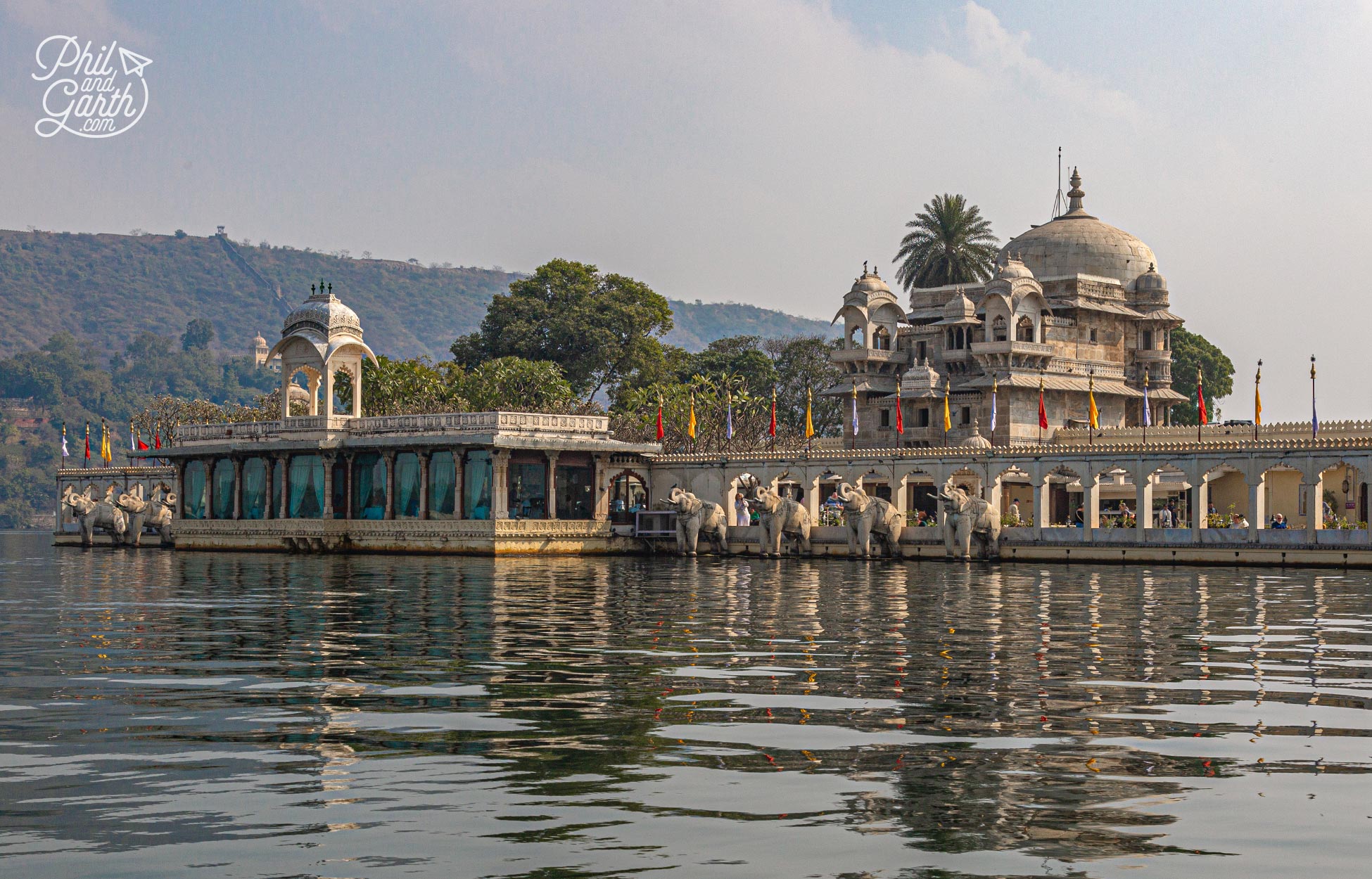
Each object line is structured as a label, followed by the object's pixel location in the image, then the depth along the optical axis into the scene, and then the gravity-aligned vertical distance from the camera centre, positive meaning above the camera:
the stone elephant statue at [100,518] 71.12 +0.41
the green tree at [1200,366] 104.81 +11.49
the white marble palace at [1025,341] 74.69 +9.60
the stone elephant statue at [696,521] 58.00 +0.38
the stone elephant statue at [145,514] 71.00 +0.58
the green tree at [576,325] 101.38 +13.27
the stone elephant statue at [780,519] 54.84 +0.46
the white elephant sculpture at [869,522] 52.69 +0.35
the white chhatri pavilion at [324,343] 61.88 +7.30
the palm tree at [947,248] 91.38 +16.62
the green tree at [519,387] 85.81 +7.86
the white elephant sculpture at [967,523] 50.19 +0.34
